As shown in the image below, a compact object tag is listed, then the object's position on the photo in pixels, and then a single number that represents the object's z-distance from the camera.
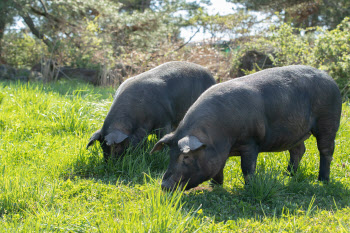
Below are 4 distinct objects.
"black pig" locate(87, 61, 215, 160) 5.52
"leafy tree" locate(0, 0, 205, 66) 15.02
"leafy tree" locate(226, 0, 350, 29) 17.72
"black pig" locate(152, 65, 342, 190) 4.15
